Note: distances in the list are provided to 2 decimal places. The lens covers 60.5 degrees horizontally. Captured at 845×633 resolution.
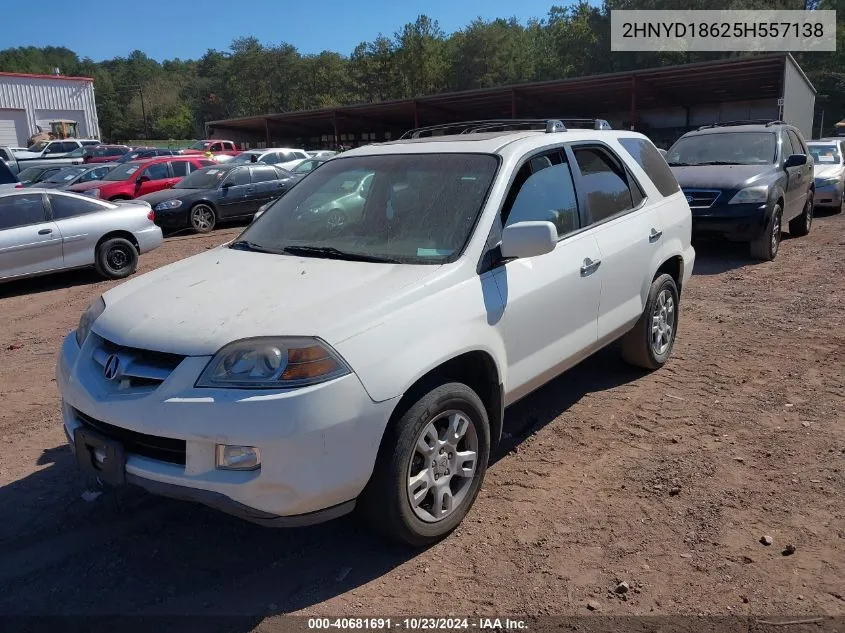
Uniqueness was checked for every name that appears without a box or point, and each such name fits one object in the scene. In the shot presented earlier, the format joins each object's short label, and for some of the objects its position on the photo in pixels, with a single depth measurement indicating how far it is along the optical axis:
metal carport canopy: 29.08
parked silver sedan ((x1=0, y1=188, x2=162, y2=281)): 9.70
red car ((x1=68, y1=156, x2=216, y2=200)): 16.34
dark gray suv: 9.70
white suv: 2.82
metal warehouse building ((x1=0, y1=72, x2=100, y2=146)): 46.16
